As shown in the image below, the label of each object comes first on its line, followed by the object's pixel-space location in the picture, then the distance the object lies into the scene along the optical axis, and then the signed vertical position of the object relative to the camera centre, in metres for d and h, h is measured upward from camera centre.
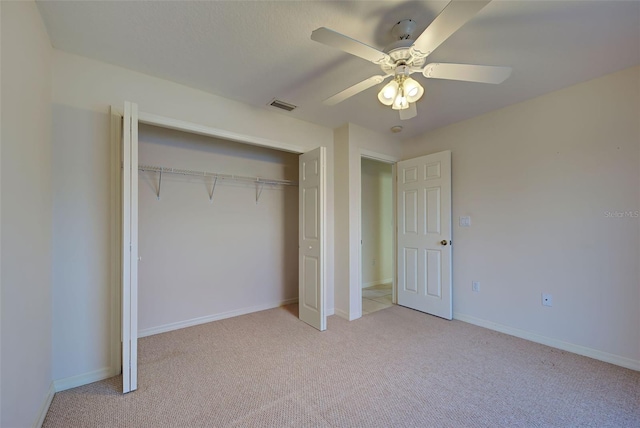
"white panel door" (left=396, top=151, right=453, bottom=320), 3.39 -0.22
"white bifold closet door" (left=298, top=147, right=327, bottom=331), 3.05 -0.24
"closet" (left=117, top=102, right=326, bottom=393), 2.89 -0.09
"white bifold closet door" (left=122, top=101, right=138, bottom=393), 1.86 -0.19
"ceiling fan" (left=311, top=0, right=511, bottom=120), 1.26 +0.91
